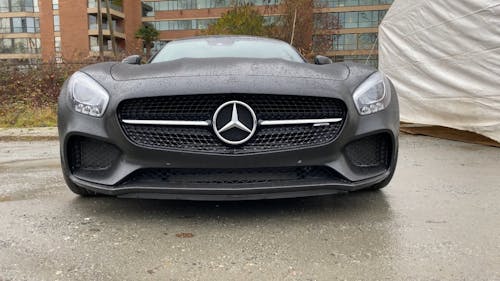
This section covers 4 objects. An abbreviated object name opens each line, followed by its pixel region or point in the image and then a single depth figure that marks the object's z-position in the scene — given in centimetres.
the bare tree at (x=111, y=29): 2614
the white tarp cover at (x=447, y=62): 558
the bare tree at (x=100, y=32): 2596
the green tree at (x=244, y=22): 3183
